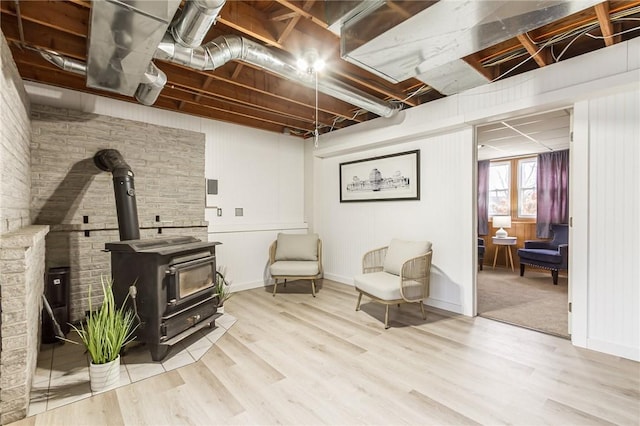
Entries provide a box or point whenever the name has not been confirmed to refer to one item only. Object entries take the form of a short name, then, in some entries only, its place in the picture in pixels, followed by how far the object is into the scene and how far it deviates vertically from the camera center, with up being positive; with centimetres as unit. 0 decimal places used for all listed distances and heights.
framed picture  404 +45
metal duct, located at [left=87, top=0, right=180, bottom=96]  166 +111
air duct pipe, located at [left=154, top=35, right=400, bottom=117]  231 +124
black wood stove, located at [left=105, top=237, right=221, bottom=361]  246 -67
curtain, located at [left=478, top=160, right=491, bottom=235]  680 +26
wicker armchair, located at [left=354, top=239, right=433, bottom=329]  319 -80
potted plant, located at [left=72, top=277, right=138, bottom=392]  207 -96
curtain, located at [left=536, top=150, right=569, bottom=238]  582 +35
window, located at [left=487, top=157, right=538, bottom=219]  645 +46
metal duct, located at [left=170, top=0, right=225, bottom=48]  174 +120
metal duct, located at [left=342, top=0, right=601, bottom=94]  176 +118
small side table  618 -75
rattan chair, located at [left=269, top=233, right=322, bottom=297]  443 -67
